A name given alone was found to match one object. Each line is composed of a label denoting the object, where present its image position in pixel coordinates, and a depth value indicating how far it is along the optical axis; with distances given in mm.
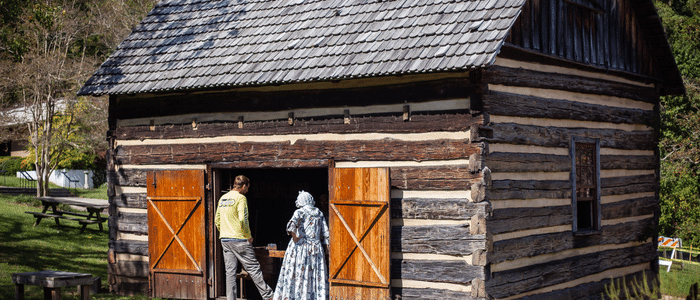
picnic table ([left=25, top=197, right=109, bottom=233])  16703
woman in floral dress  9039
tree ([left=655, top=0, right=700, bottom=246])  16984
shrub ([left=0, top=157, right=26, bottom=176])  36812
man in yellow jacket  9273
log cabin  8523
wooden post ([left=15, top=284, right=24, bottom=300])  8352
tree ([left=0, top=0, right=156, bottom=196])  23625
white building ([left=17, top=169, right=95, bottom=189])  35875
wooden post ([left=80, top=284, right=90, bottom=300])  8375
